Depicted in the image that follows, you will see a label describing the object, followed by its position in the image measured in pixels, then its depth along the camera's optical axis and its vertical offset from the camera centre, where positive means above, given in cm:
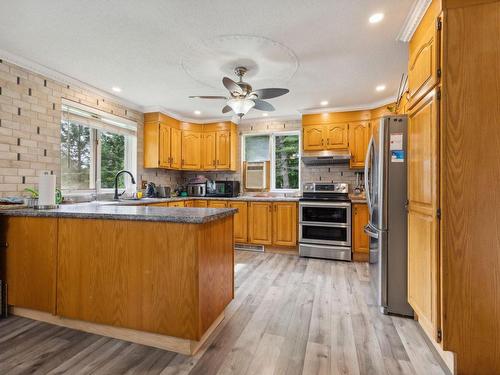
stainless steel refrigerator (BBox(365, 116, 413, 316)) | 220 -23
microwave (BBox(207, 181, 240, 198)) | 490 +0
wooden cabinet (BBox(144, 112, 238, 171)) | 470 +87
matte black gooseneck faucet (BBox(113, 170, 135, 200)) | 360 -2
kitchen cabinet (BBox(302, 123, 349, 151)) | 430 +91
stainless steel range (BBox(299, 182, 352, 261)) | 385 -56
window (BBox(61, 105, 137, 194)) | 330 +54
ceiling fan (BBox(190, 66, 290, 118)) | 246 +96
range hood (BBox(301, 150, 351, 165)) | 415 +55
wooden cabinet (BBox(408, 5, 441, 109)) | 154 +90
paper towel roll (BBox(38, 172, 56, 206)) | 221 -2
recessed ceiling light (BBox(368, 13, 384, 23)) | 200 +138
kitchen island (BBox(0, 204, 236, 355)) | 166 -59
